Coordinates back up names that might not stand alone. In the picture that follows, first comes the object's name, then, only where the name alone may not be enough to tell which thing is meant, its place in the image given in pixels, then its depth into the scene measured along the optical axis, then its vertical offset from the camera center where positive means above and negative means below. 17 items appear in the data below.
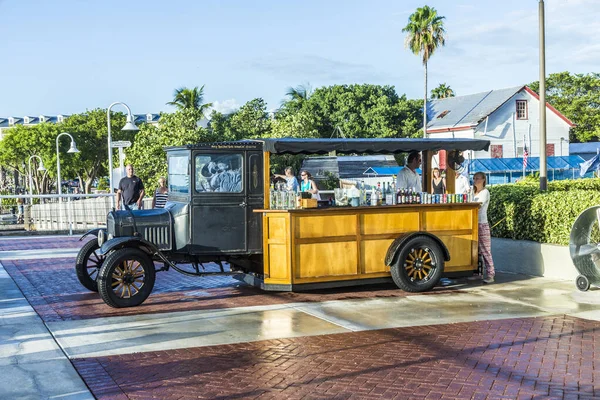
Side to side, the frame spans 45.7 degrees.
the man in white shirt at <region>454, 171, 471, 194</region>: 10.91 -0.02
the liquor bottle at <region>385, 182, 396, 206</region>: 9.85 -0.19
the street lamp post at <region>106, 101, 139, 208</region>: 20.06 +1.76
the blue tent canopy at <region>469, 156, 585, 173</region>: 41.06 +1.12
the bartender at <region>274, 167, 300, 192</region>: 10.63 +0.12
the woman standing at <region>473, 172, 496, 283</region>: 10.41 -0.65
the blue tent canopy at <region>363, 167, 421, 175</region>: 39.35 +0.82
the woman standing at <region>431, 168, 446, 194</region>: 11.08 +0.02
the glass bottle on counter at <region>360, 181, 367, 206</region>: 9.74 -0.14
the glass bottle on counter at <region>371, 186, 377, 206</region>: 9.80 -0.17
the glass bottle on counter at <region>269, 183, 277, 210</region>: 9.45 -0.15
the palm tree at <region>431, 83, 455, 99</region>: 71.62 +9.35
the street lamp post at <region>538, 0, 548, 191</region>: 13.17 +1.78
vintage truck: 9.22 -0.59
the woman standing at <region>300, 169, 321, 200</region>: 11.30 +0.08
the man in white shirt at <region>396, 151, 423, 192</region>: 10.68 +0.13
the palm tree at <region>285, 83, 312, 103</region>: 51.75 +6.80
